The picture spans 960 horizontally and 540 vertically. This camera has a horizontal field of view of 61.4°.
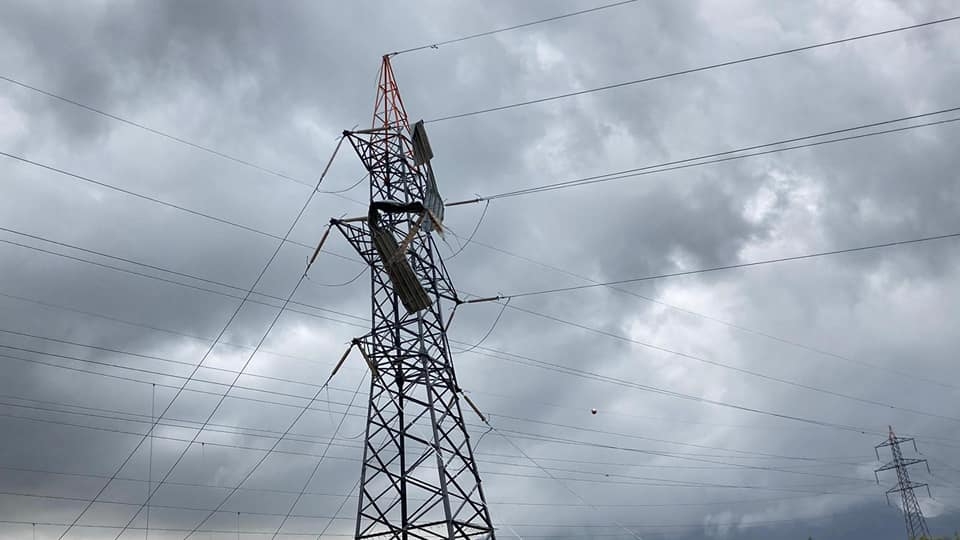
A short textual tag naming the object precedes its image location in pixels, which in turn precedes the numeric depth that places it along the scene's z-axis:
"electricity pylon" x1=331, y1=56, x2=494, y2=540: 28.83
